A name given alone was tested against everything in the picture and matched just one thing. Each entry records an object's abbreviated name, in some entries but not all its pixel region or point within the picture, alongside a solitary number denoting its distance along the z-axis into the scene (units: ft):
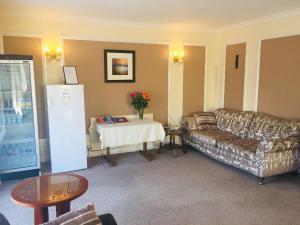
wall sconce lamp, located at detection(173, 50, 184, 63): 17.54
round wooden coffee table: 6.75
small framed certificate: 13.74
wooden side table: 16.50
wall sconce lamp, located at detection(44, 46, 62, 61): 14.29
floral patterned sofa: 11.87
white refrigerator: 13.02
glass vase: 16.55
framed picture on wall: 15.85
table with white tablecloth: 14.08
